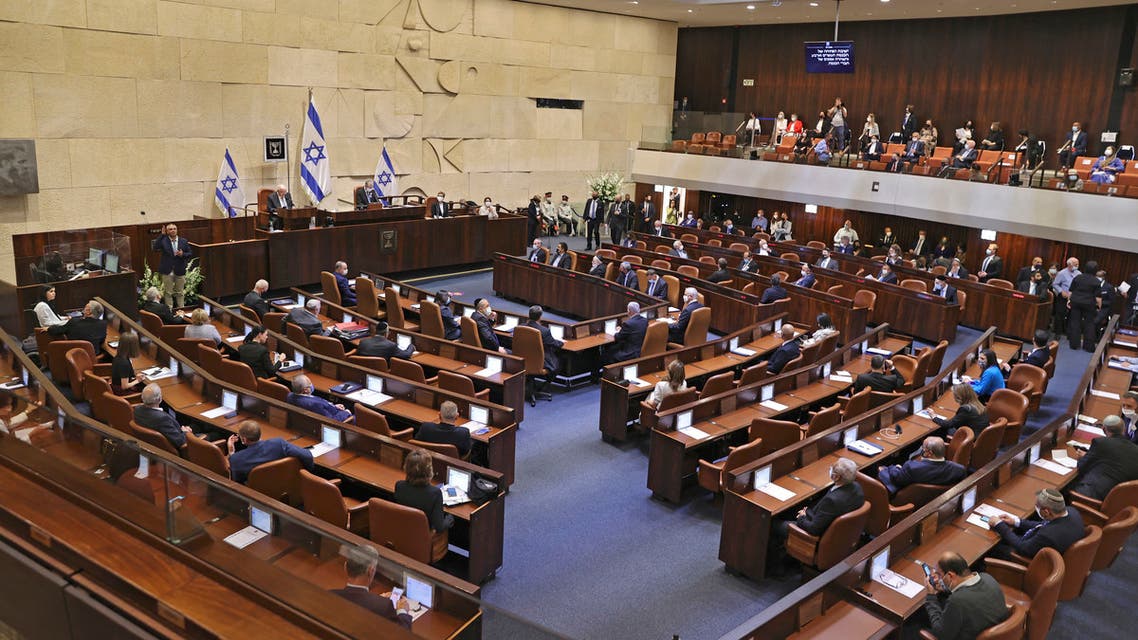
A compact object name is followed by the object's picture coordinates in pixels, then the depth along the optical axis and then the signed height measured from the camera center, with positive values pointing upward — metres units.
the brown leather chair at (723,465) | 7.08 -2.66
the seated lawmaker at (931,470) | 6.71 -2.41
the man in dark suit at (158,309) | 10.38 -2.14
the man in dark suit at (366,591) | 2.81 -1.55
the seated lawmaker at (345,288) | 12.99 -2.23
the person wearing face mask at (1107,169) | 15.47 +0.12
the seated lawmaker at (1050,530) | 5.68 -2.42
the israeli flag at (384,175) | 18.75 -0.69
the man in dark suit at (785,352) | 9.84 -2.23
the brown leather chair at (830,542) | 5.96 -2.74
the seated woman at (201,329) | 9.45 -2.14
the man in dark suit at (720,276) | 14.29 -1.98
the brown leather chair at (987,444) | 7.63 -2.50
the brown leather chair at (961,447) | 7.38 -2.46
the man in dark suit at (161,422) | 6.53 -2.22
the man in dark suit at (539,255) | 15.43 -1.90
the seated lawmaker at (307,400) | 7.36 -2.26
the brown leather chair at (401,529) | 5.47 -2.52
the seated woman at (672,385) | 8.31 -2.26
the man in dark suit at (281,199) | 15.99 -1.12
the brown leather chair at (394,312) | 11.64 -2.31
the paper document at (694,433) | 7.83 -2.57
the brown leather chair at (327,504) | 5.76 -2.49
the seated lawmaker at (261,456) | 6.08 -2.29
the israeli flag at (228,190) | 16.11 -0.99
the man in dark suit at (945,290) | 13.66 -2.00
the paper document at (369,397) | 8.06 -2.44
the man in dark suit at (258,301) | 11.04 -2.11
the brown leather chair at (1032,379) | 9.80 -2.43
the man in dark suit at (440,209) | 17.59 -1.29
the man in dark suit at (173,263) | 13.02 -1.96
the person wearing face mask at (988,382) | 9.44 -2.39
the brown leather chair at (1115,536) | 5.92 -2.59
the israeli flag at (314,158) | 17.12 -0.33
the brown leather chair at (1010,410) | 8.67 -2.51
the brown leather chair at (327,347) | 9.48 -2.32
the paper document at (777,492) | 6.57 -2.60
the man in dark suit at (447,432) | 6.84 -2.31
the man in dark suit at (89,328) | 9.54 -2.22
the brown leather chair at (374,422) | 7.12 -2.36
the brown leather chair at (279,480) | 5.93 -2.41
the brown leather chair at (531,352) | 10.18 -2.44
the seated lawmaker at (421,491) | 5.64 -2.31
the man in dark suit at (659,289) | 13.55 -2.13
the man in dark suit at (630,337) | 10.89 -2.36
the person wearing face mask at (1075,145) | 17.88 +0.60
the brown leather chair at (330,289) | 12.88 -2.24
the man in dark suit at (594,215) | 20.25 -1.47
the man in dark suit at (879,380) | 9.00 -2.30
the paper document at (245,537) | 3.02 -1.47
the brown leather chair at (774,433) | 7.54 -2.44
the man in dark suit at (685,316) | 11.88 -2.23
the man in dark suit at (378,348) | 9.34 -2.25
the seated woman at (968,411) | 7.90 -2.27
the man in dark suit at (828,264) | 15.81 -1.90
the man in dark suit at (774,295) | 12.98 -2.06
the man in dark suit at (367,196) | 18.04 -1.12
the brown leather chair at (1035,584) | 5.04 -2.62
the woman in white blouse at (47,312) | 10.00 -2.15
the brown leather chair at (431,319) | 10.96 -2.25
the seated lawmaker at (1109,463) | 6.81 -2.34
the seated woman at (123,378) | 8.09 -2.36
